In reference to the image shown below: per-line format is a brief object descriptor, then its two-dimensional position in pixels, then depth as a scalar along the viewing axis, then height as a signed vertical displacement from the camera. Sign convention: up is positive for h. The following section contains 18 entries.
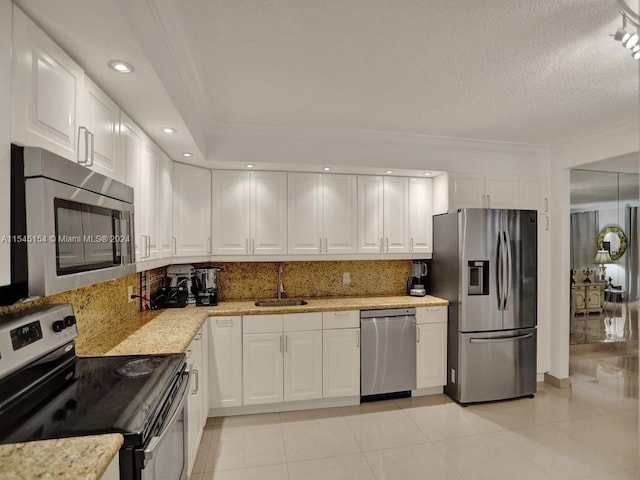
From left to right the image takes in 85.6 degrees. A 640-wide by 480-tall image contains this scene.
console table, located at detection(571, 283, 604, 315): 4.38 -0.78
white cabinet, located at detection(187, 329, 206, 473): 2.11 -1.08
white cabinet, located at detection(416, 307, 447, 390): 3.32 -1.06
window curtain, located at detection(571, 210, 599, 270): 4.09 -0.04
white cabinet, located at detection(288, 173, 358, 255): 3.40 +0.24
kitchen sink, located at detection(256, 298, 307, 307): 3.27 -0.63
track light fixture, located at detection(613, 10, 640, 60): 1.48 +0.87
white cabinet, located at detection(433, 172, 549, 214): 3.48 +0.47
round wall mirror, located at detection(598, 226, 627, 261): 4.32 -0.07
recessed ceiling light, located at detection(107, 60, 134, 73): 1.47 +0.75
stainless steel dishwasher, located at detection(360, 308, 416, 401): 3.20 -1.07
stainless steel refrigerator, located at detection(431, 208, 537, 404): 3.20 -0.63
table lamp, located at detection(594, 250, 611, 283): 4.26 -0.30
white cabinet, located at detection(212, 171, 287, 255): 3.29 +0.24
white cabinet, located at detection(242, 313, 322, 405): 3.01 -1.06
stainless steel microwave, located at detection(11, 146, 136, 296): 1.09 +0.06
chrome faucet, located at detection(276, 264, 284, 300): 3.61 -0.51
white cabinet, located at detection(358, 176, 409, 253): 3.53 +0.24
